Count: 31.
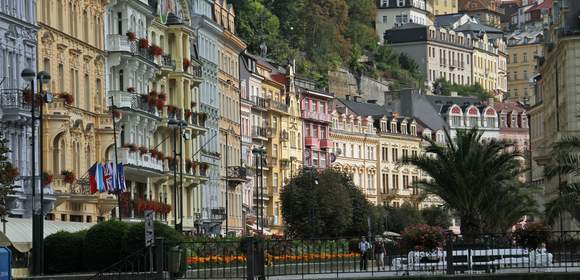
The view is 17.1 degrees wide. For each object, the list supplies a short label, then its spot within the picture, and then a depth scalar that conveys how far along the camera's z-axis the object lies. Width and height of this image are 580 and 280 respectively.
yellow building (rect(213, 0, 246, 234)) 126.69
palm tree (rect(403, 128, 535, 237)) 78.50
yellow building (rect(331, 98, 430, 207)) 180.50
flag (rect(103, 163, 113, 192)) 80.19
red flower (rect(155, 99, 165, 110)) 97.75
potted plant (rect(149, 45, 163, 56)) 97.84
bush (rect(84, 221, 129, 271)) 57.97
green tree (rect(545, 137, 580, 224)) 68.38
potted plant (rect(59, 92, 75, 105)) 79.06
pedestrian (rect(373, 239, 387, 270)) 62.82
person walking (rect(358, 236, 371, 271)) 60.67
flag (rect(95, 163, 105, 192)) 79.12
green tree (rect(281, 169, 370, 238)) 128.75
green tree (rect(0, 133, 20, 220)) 57.75
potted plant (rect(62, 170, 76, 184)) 78.43
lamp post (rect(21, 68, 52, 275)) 55.25
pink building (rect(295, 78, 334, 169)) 166.88
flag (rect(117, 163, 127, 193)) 82.27
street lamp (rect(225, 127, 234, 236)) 120.50
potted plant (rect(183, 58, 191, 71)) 108.25
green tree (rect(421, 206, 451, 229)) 95.23
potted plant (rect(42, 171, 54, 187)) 74.31
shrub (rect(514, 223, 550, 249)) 56.88
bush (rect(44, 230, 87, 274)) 58.69
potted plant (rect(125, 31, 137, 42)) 91.99
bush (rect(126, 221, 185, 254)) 57.47
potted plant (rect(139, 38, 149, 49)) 95.25
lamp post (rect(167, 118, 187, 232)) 85.28
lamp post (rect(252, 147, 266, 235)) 128.62
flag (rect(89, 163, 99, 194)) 79.06
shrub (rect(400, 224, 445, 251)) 58.09
